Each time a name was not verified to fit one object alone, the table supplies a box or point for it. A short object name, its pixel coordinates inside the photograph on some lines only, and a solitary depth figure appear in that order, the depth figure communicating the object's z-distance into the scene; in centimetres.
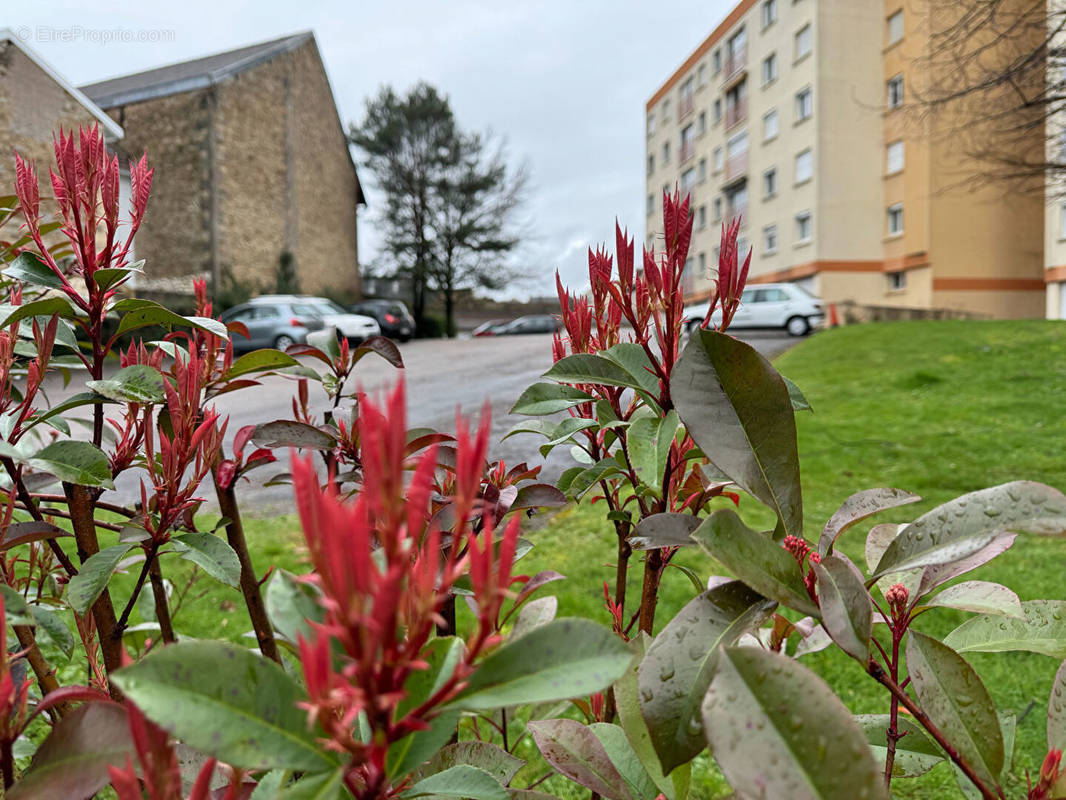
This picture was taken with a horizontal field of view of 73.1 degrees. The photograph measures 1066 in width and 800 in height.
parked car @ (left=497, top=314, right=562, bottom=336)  2750
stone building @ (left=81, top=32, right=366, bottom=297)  2061
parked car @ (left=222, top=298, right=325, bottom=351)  1530
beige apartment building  1972
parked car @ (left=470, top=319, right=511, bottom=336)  2871
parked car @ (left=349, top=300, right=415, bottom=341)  2145
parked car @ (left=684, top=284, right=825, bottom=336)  1653
